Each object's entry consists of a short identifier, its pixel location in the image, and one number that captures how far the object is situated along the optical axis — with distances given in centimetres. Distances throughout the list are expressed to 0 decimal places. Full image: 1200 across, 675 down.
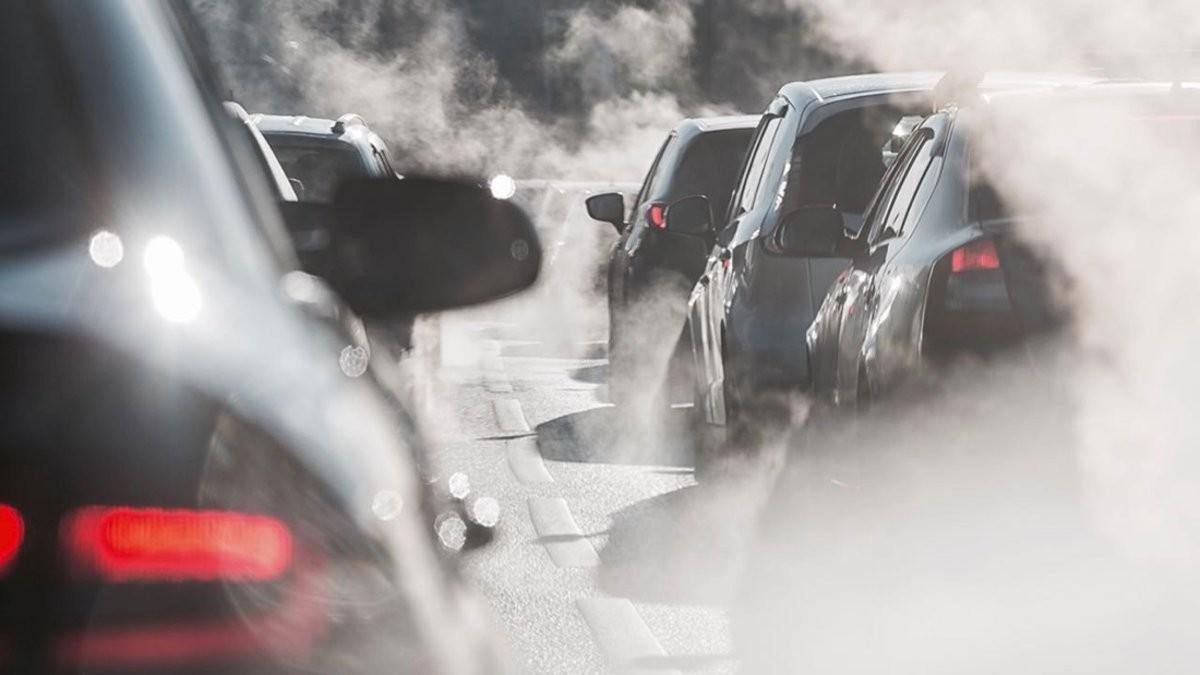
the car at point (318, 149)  2414
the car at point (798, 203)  1897
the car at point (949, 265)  1205
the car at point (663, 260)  2725
